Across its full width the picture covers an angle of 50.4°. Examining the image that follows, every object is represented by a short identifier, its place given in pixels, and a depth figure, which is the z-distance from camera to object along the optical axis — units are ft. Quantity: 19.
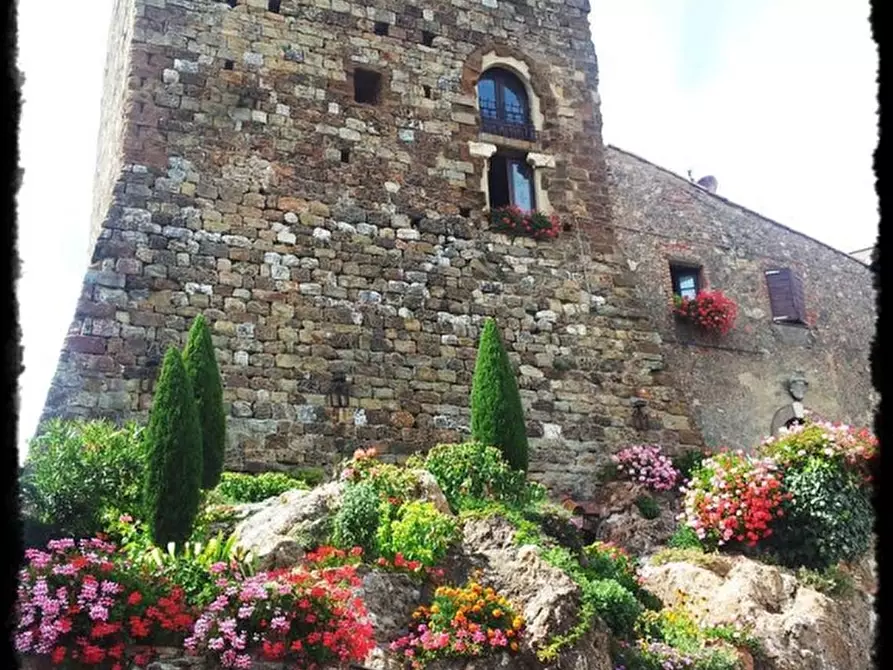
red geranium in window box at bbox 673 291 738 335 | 62.44
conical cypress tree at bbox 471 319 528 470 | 38.96
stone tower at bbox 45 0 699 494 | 42.88
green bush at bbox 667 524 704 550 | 40.09
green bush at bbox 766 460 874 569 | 37.96
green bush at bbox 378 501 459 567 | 30.68
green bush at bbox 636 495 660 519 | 43.86
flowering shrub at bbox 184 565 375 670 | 23.03
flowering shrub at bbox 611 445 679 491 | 46.70
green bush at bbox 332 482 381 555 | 31.01
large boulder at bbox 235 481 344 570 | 29.63
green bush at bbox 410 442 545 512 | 36.22
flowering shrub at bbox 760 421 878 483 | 39.58
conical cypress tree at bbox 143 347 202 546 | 28.78
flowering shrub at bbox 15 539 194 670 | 21.33
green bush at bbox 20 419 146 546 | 30.83
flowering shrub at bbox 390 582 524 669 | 27.37
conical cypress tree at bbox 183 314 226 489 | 34.94
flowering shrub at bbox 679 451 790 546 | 38.73
